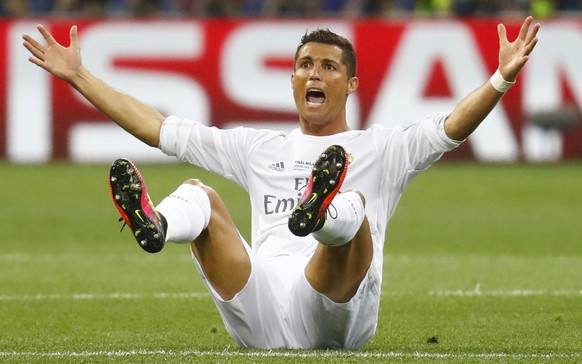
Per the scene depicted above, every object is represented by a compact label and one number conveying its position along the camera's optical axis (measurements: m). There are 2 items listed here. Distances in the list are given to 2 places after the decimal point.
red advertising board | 39.97
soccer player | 12.41
